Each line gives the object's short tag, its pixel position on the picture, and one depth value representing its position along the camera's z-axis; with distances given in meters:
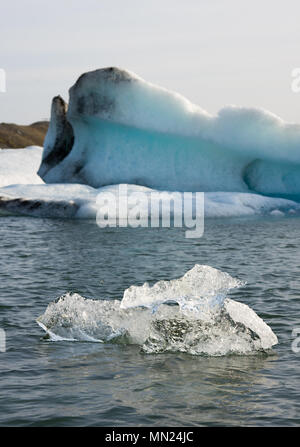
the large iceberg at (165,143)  20.27
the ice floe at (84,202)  17.70
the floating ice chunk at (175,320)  5.95
